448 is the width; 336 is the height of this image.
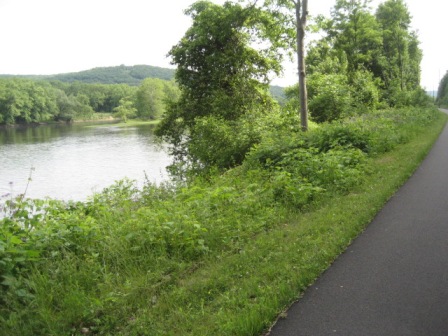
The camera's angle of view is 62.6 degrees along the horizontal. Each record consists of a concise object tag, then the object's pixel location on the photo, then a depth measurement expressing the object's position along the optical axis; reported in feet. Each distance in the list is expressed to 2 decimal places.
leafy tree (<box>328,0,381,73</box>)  116.88
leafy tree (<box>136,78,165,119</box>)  327.88
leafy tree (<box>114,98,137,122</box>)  357.37
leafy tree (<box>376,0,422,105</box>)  132.98
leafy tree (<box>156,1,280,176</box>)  68.69
